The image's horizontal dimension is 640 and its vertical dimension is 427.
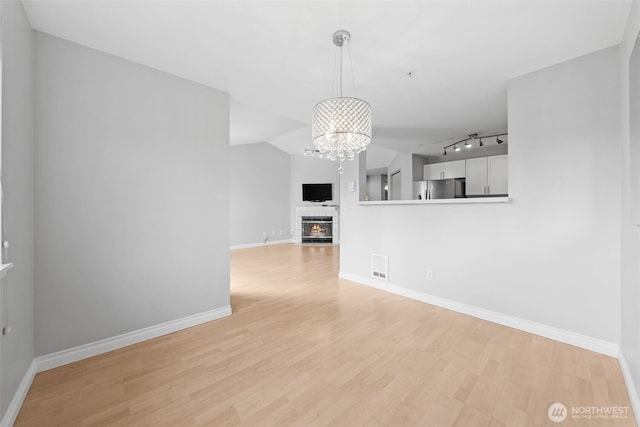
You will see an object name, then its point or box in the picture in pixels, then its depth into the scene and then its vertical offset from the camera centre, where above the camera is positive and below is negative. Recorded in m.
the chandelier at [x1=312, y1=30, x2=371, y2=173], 1.99 +0.69
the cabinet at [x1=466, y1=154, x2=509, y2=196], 4.93 +0.70
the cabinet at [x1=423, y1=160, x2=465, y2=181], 5.60 +0.93
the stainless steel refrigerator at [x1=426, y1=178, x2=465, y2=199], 5.67 +0.52
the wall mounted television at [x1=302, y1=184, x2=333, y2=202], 8.65 +0.64
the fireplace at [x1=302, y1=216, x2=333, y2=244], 8.61 -0.55
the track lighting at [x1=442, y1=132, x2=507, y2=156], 4.66 +1.36
